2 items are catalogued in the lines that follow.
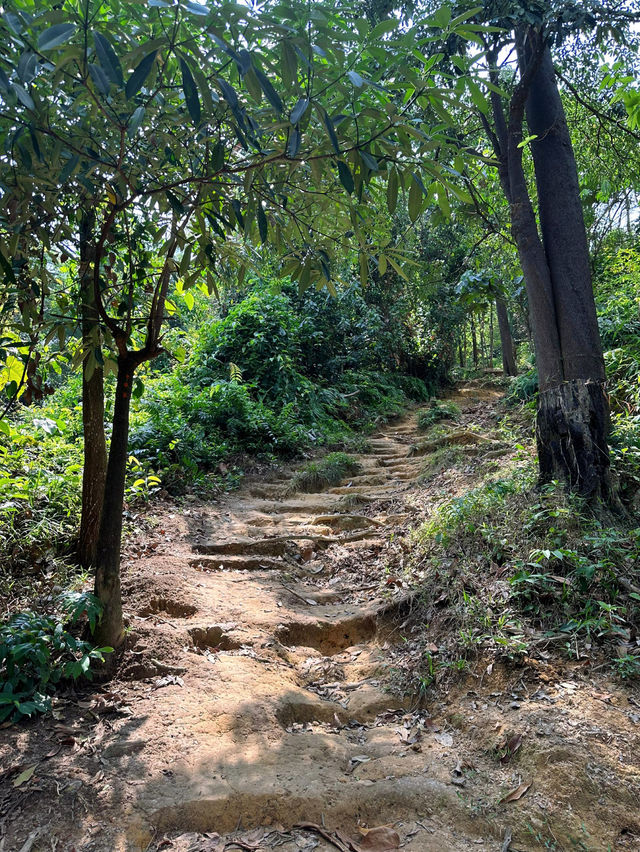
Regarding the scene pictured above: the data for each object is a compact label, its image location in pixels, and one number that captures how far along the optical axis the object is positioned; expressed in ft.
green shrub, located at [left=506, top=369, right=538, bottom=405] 23.32
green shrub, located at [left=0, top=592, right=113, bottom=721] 7.02
